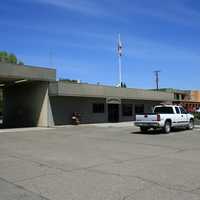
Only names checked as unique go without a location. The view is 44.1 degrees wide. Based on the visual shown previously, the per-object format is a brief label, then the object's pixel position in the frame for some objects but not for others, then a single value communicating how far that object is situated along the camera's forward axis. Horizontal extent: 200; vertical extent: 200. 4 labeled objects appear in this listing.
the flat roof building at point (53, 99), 23.18
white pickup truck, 17.36
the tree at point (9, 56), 49.58
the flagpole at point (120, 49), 33.08
